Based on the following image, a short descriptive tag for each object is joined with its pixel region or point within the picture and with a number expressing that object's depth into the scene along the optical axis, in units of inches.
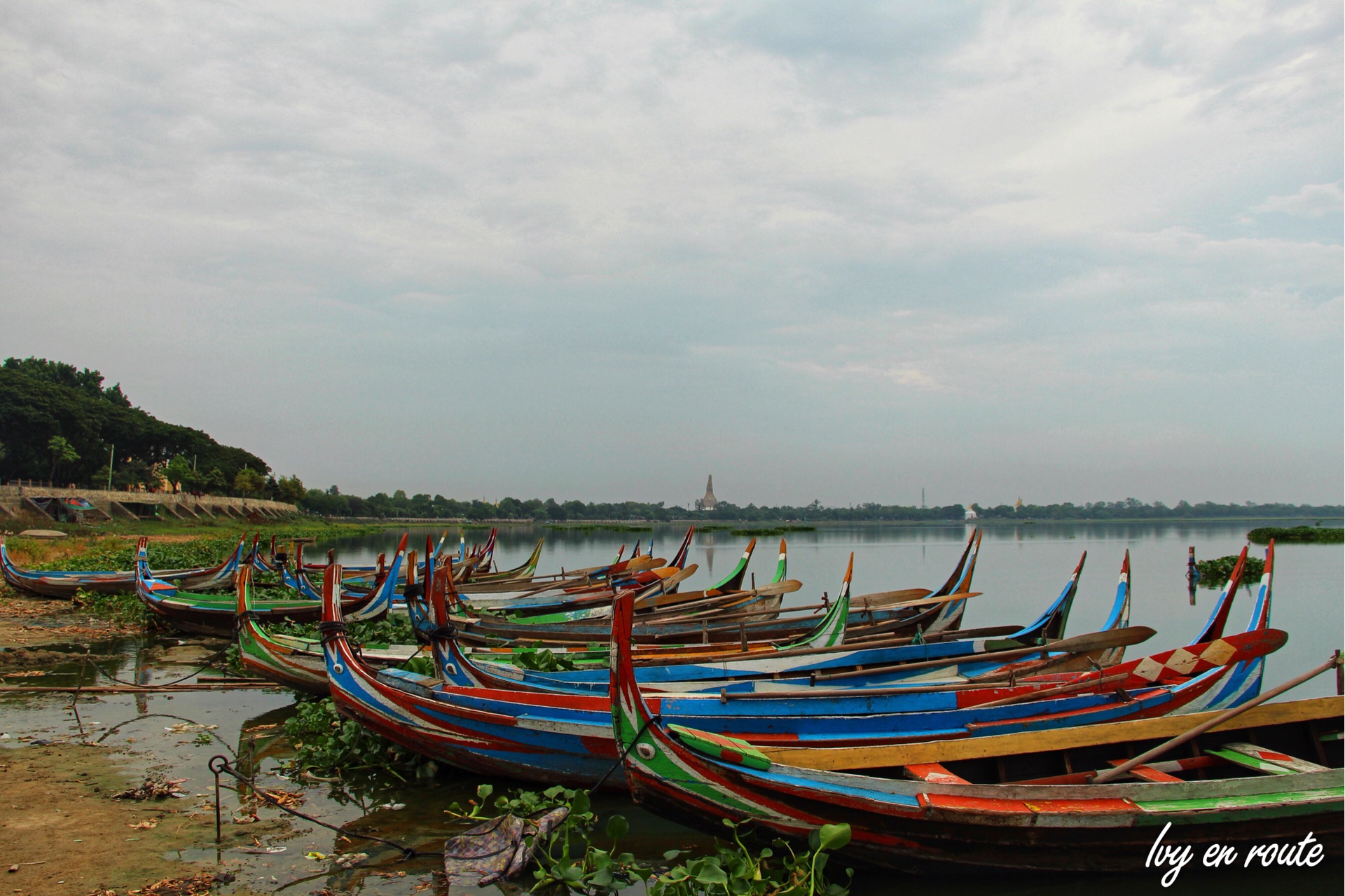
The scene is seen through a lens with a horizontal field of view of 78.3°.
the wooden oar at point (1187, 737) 186.7
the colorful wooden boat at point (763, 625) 438.9
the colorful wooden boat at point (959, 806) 174.4
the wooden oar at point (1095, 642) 287.0
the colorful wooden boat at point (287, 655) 335.6
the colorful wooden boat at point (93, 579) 656.4
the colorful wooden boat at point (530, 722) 232.4
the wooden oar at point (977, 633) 399.5
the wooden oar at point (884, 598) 472.1
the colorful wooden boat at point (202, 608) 498.6
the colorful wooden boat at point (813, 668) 282.8
